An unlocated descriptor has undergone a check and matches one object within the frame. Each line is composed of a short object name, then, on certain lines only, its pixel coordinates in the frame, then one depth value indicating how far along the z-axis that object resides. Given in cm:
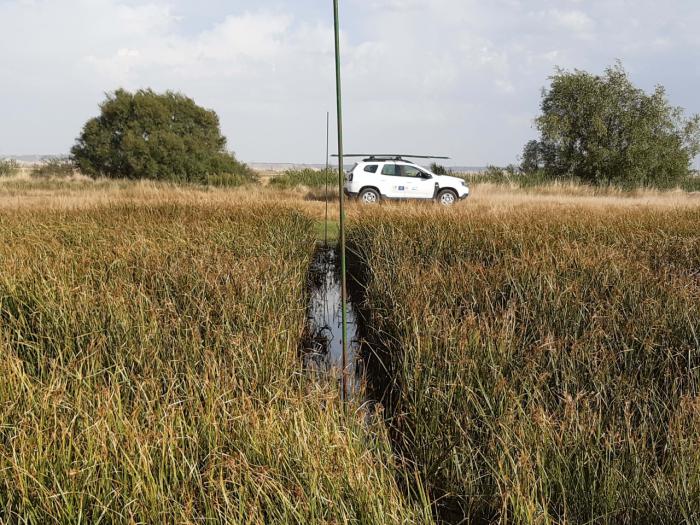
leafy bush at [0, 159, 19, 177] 2770
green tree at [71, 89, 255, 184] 2608
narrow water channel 482
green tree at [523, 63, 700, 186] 2714
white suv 1709
